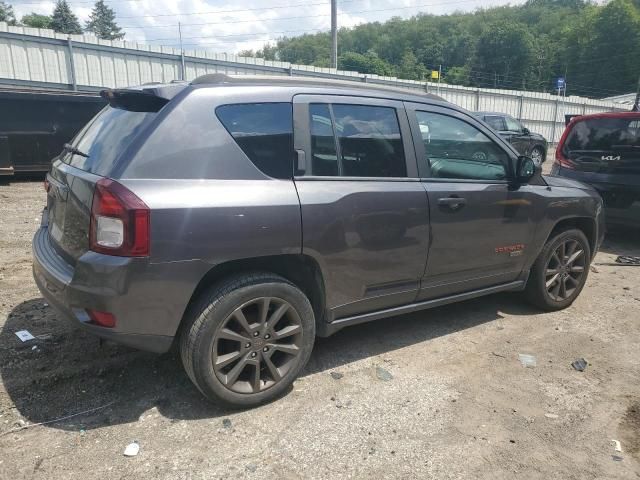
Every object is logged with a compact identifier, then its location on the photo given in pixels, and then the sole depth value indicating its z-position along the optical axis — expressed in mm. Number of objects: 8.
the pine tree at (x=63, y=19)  83831
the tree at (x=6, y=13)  79750
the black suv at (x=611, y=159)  6566
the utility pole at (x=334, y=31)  25141
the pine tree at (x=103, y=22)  107600
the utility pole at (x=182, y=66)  17391
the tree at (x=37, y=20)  86538
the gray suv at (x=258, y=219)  2535
